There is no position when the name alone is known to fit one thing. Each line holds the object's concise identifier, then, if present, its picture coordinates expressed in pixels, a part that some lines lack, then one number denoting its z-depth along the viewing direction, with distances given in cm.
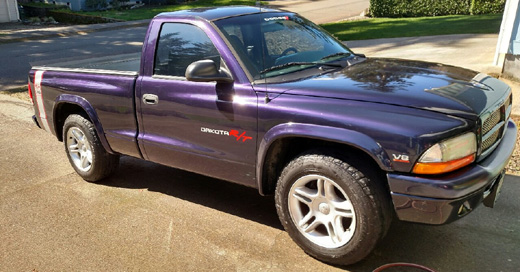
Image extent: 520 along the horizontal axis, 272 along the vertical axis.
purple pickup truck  309
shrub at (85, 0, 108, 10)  2609
